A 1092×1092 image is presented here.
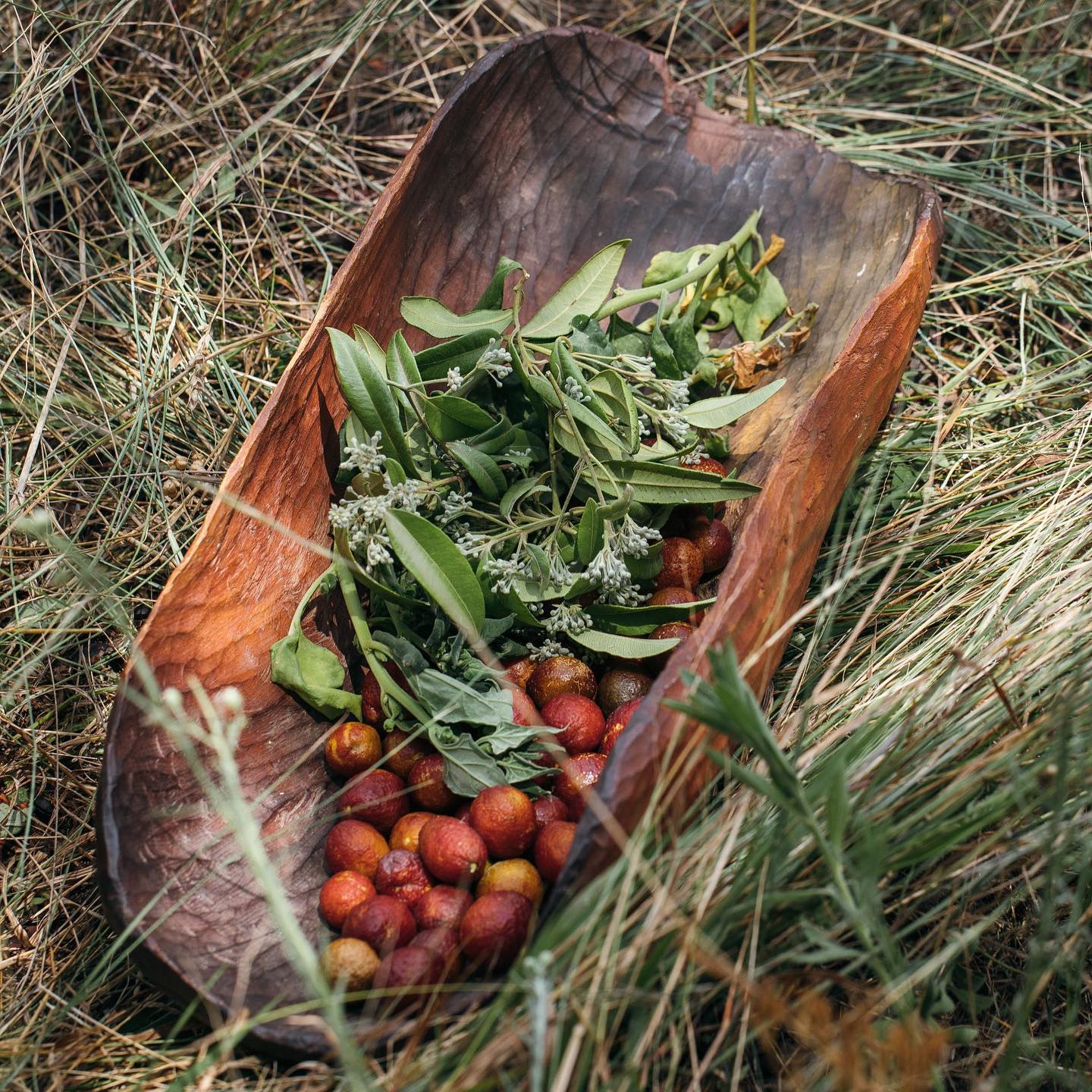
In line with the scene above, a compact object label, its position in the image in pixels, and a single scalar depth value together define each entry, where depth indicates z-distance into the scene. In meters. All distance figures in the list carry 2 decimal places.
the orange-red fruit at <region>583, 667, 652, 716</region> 0.76
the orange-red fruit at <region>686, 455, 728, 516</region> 0.80
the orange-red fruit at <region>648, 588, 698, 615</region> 0.77
